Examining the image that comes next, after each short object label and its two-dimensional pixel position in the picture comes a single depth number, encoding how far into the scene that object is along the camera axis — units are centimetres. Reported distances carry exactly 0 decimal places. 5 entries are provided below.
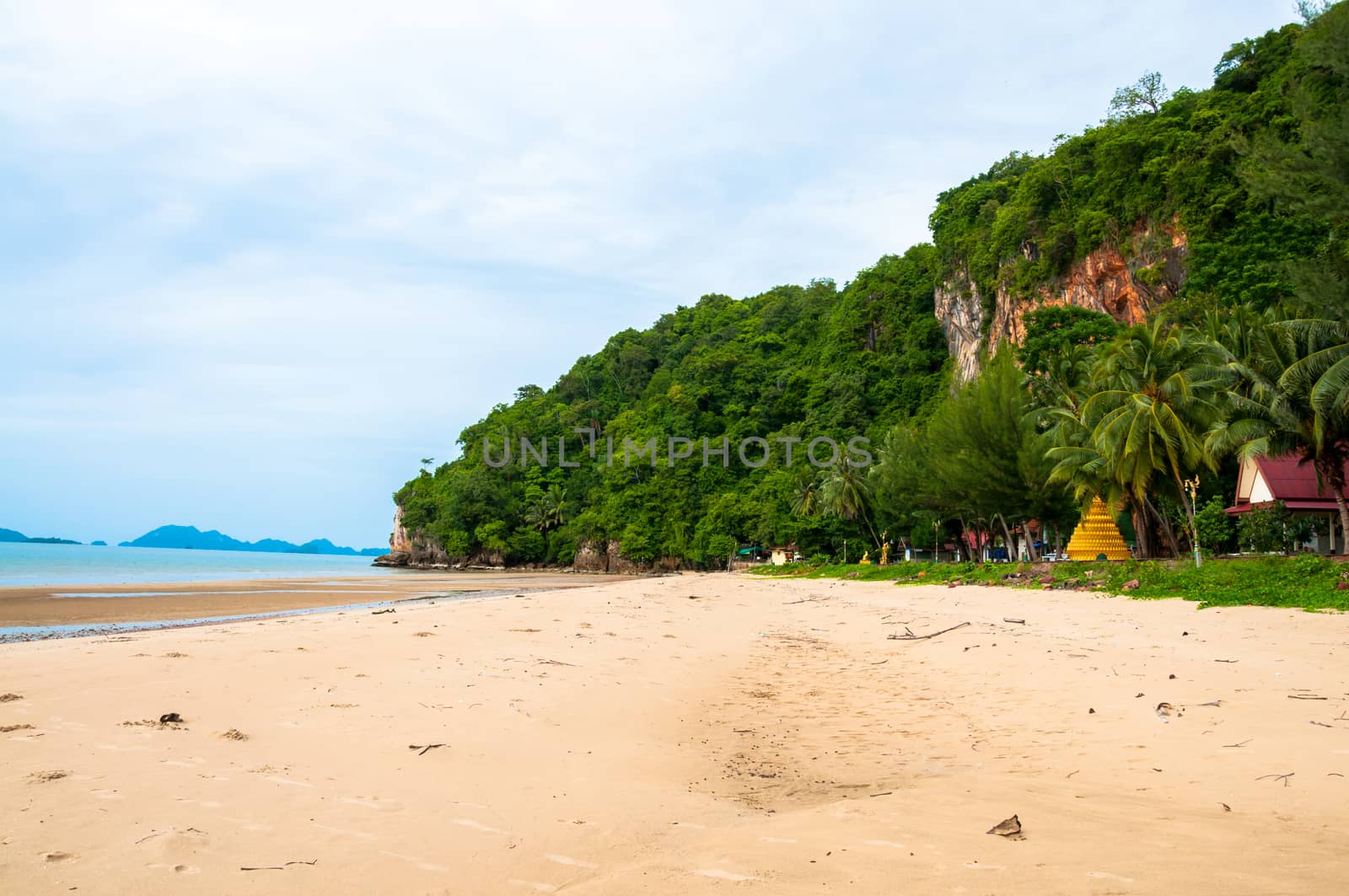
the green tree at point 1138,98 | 5522
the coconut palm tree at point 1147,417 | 2505
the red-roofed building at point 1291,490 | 3011
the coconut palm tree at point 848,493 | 5738
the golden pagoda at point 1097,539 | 3136
